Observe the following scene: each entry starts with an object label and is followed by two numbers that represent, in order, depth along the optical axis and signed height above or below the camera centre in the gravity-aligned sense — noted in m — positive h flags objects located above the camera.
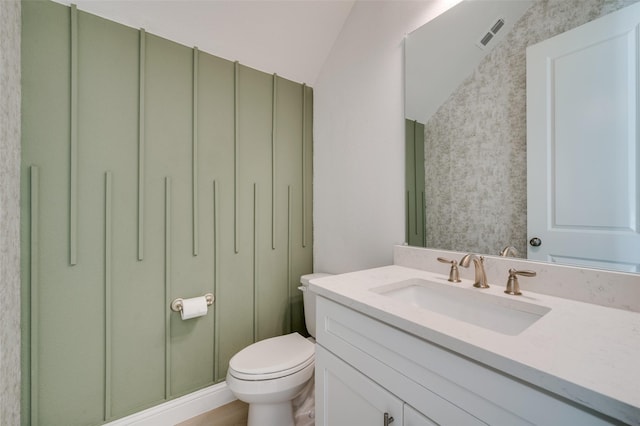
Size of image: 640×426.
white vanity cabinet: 0.49 -0.40
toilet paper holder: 1.48 -0.50
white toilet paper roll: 1.45 -0.51
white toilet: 1.23 -0.77
